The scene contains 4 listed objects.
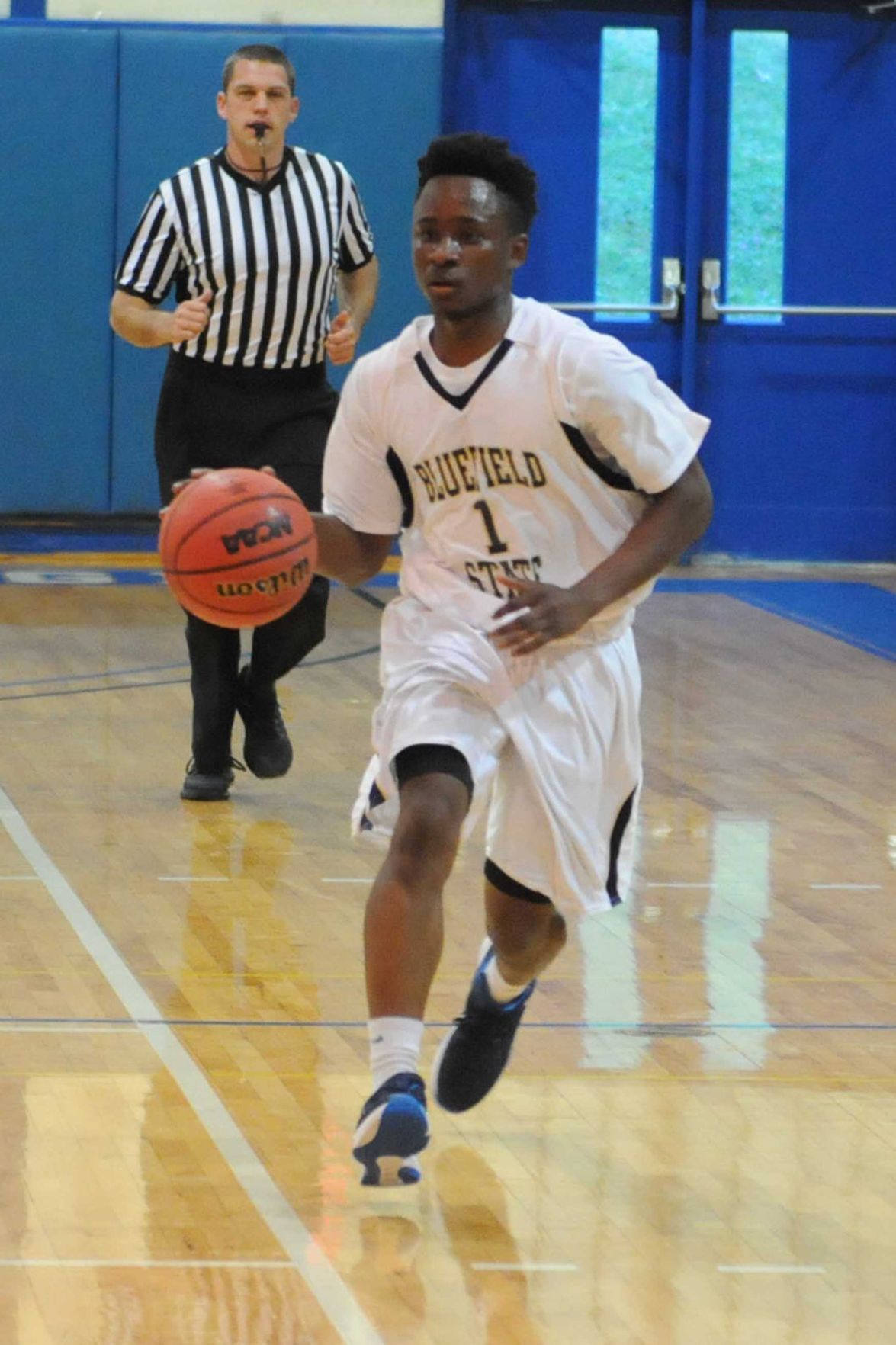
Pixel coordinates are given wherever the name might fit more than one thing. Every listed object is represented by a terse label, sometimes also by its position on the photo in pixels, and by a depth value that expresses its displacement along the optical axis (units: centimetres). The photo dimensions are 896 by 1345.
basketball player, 742
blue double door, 2364
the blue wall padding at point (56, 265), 2295
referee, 1298
